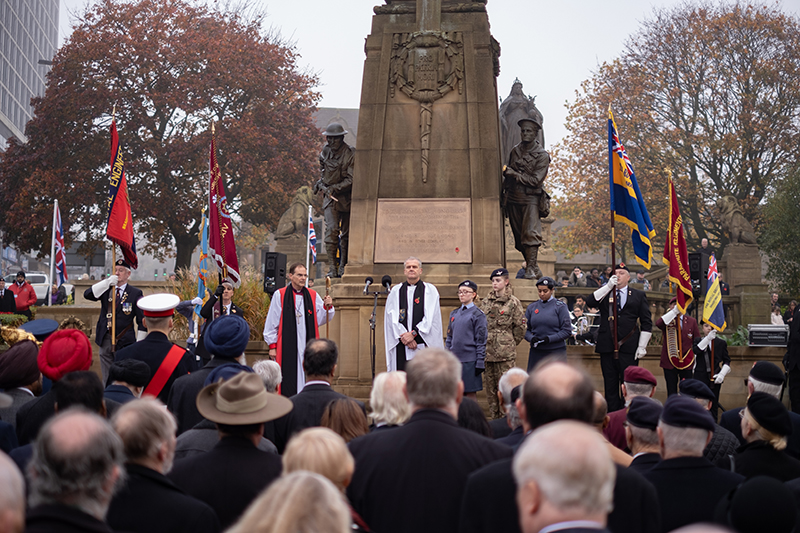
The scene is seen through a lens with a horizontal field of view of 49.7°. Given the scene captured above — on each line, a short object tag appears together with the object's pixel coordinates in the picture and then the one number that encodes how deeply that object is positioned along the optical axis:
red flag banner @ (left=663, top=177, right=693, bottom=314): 12.29
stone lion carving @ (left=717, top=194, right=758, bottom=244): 35.41
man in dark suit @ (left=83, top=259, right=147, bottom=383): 11.23
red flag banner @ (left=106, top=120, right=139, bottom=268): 11.05
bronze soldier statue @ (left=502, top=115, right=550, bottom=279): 12.95
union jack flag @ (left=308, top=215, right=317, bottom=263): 19.32
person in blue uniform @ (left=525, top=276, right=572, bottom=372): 10.85
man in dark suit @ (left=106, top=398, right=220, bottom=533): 3.41
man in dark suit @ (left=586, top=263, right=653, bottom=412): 11.89
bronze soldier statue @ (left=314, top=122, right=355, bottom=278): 13.59
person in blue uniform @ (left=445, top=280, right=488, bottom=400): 10.24
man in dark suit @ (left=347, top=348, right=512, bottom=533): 3.73
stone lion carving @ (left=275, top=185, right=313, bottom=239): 35.81
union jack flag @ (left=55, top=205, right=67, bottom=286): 21.33
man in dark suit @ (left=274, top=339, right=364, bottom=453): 5.64
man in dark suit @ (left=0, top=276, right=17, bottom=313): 19.94
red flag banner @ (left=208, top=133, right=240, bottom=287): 11.61
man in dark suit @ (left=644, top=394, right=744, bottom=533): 4.12
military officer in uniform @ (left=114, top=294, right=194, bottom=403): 6.76
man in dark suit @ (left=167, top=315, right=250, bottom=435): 6.06
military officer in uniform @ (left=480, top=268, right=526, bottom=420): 10.72
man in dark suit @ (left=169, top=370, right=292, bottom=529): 4.02
